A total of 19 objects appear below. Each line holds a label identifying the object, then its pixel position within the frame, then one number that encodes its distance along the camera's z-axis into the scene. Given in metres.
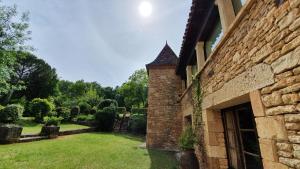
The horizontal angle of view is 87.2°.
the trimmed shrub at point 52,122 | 10.67
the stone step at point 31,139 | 8.36
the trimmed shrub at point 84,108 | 21.61
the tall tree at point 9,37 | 10.12
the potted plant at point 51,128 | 9.98
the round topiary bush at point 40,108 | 15.02
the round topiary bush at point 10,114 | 8.55
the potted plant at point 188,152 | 4.73
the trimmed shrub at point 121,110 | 24.42
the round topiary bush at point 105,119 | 16.03
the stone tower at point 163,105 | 9.64
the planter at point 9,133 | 7.61
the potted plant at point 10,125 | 7.64
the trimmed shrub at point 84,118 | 17.42
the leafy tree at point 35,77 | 25.04
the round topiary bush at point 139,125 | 16.45
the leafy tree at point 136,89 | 30.72
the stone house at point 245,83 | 1.65
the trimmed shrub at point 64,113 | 17.45
